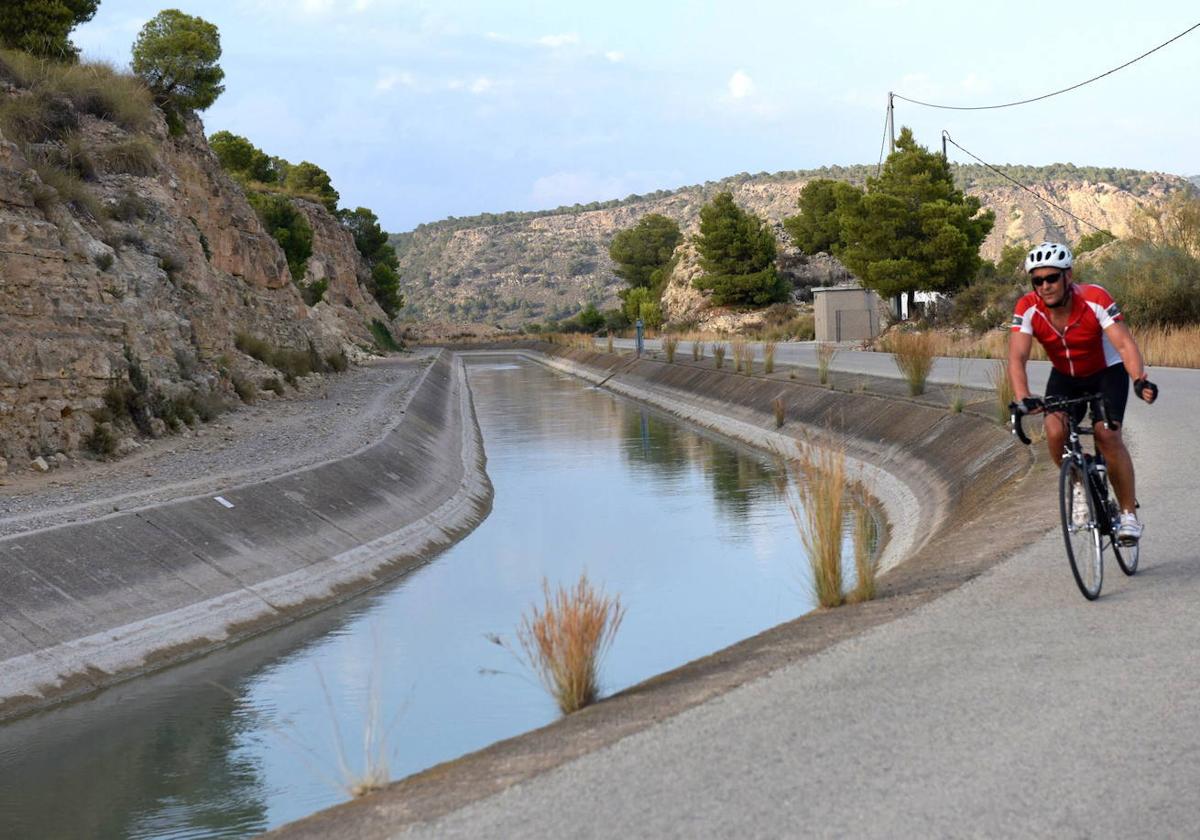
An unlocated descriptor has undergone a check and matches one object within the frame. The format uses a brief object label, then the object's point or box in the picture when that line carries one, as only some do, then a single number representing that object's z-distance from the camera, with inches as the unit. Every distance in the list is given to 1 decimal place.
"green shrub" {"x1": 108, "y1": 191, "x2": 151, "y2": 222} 1207.6
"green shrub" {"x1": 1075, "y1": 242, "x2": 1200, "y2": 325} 1370.6
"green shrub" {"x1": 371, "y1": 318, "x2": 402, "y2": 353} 3024.1
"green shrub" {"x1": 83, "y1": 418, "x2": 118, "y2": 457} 822.5
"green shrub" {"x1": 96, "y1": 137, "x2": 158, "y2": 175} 1284.4
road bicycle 306.0
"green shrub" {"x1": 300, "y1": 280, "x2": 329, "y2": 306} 2389.3
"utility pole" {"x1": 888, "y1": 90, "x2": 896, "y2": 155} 2276.7
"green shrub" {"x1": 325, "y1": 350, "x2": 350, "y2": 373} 1937.7
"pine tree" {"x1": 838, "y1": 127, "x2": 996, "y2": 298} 2135.8
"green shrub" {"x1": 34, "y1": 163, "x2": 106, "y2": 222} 1009.5
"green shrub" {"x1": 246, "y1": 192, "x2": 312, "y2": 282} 2332.7
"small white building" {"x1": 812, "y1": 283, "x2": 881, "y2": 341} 2351.1
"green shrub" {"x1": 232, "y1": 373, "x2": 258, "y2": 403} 1249.4
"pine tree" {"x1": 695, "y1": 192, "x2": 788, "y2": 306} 3171.8
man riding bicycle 306.8
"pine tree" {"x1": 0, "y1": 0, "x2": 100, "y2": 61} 1422.2
